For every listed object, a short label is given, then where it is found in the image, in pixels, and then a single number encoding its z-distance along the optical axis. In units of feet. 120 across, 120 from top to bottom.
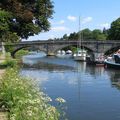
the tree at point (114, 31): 192.81
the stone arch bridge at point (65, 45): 160.81
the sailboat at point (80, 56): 138.50
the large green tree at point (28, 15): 56.43
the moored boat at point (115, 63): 96.64
